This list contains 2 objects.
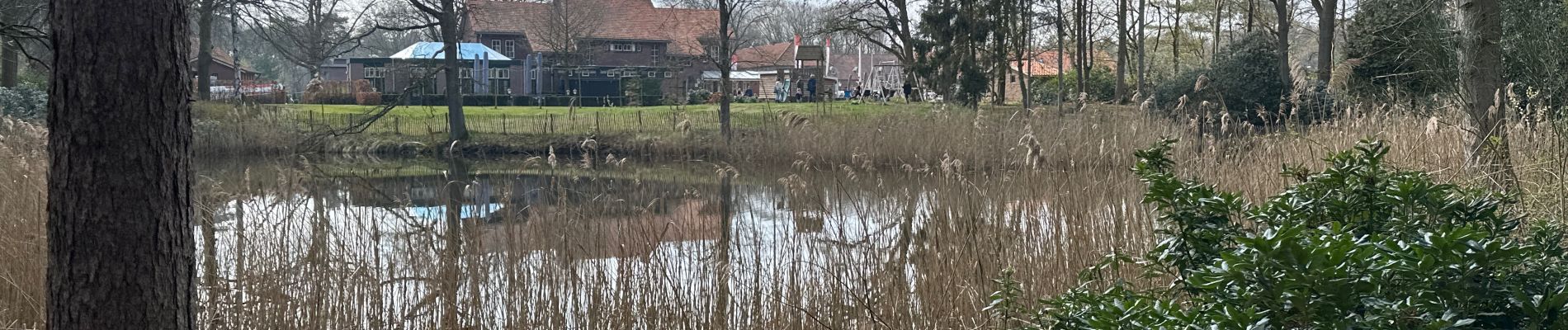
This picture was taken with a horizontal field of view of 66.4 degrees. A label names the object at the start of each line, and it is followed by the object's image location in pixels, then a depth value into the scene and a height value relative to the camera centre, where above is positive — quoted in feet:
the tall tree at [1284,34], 53.06 +3.25
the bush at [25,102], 49.73 +0.55
